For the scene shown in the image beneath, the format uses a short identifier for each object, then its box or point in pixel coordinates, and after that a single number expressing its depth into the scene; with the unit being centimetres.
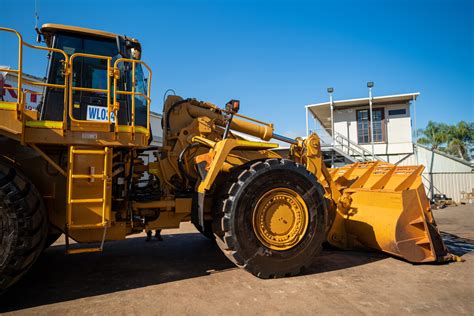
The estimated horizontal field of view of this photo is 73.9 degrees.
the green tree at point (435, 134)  4005
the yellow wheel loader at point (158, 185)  356
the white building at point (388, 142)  1791
